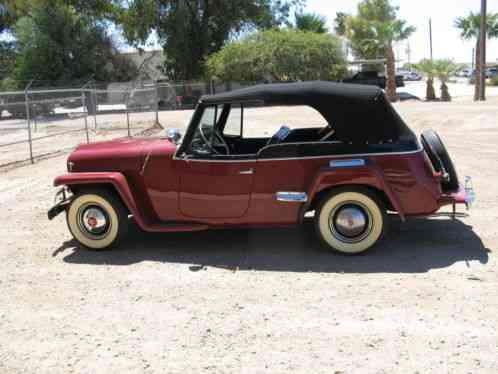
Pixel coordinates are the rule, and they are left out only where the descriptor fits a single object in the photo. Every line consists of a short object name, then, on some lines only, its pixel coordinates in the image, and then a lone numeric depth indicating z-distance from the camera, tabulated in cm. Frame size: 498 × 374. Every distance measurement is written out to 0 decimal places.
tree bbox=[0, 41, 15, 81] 4409
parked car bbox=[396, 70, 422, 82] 7691
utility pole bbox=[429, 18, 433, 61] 8466
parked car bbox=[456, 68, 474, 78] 8181
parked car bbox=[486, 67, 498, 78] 6285
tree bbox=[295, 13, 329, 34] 4878
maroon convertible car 547
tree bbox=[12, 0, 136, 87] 3991
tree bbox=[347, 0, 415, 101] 3612
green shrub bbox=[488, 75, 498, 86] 5236
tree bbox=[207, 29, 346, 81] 3725
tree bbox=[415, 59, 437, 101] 3584
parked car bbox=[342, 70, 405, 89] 4019
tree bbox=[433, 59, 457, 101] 3588
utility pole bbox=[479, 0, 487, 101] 3170
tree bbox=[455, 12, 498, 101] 4288
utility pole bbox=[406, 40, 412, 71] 13184
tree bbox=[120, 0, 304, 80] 4119
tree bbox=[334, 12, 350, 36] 9329
